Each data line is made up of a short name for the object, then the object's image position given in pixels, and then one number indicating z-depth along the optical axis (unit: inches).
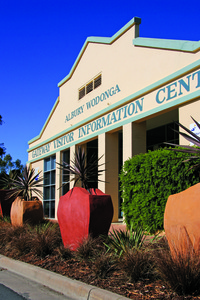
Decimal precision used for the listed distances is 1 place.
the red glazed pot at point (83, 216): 278.8
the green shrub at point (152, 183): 346.6
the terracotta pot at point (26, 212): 454.9
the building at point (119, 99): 427.5
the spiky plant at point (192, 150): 202.0
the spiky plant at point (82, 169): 327.0
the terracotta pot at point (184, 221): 175.2
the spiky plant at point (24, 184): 509.4
